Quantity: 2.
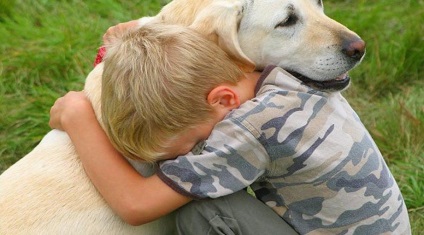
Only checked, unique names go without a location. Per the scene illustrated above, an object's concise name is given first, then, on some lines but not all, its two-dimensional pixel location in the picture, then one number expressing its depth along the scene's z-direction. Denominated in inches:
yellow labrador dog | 164.2
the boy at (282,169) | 153.2
